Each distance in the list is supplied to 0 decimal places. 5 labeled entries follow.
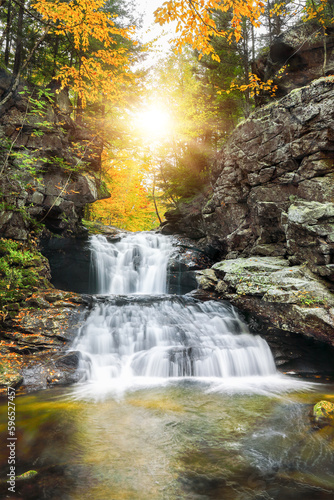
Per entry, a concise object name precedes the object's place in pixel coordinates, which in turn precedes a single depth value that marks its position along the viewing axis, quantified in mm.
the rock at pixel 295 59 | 10844
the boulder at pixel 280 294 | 6484
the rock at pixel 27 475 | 2930
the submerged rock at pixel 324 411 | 4410
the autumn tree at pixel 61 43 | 5828
